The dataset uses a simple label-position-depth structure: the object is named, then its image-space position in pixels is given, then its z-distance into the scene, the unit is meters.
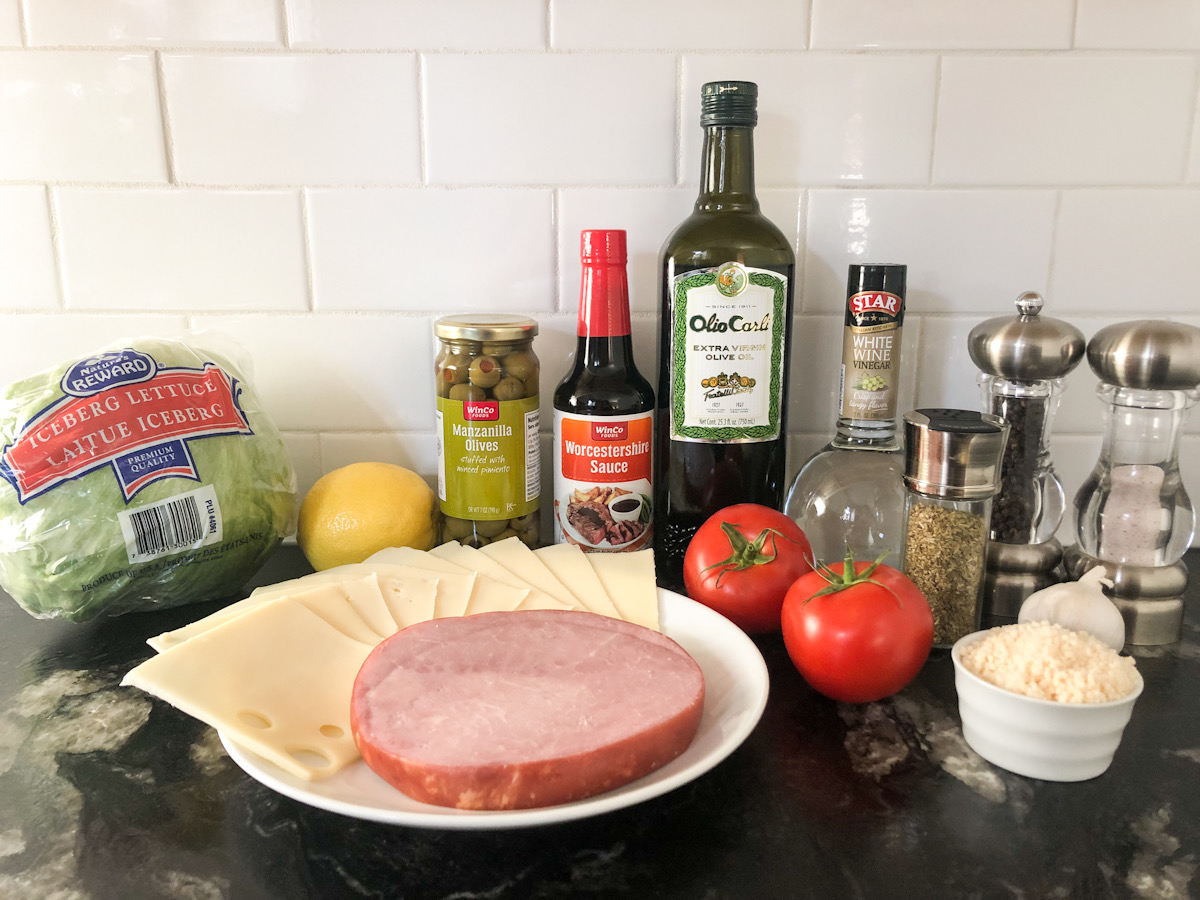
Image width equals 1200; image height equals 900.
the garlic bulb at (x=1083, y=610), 0.71
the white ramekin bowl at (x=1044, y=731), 0.57
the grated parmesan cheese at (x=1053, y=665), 0.58
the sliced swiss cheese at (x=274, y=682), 0.57
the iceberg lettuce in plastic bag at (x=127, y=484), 0.76
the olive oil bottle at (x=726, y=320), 0.86
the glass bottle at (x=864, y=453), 0.86
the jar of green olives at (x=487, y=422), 0.88
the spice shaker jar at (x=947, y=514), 0.73
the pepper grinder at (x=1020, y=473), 0.81
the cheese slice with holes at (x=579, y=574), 0.77
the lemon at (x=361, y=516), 0.90
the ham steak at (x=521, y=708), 0.52
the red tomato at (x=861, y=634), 0.66
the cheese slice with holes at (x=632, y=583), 0.76
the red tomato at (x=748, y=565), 0.79
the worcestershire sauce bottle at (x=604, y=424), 0.88
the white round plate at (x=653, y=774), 0.49
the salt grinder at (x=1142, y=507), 0.78
